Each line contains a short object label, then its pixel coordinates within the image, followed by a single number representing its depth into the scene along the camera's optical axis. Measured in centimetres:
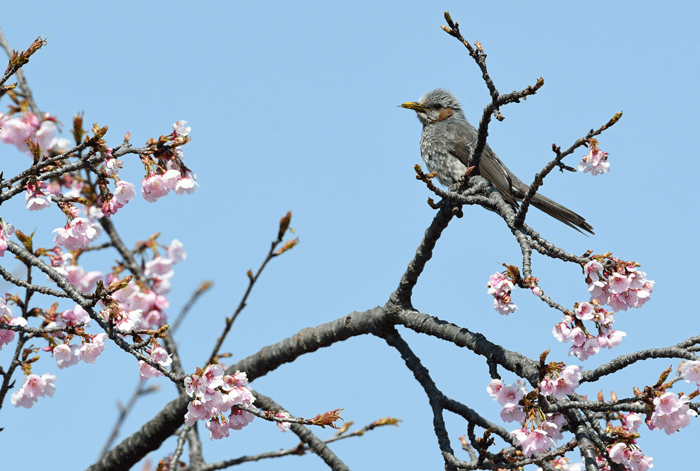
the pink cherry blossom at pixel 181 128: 748
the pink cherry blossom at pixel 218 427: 686
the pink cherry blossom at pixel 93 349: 705
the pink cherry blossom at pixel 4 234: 728
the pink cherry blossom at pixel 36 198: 725
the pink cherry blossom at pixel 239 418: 689
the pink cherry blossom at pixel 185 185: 791
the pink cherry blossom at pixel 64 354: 775
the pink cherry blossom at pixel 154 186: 777
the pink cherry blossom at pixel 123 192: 778
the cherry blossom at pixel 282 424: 646
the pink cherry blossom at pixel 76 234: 779
